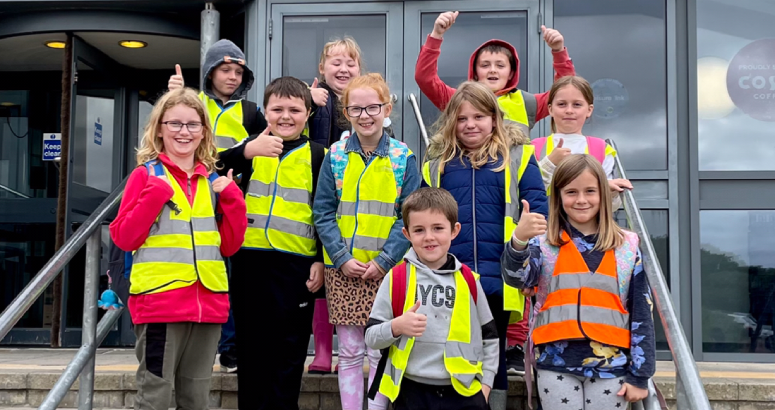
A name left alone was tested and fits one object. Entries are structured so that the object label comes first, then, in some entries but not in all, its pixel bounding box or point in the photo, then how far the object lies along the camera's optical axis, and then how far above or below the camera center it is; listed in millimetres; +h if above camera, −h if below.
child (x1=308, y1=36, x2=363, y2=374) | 3898 +610
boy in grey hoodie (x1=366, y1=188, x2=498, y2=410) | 2811 -374
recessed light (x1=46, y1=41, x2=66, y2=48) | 6803 +1607
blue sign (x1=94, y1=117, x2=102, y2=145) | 7215 +857
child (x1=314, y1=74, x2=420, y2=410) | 3307 +47
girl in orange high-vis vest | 2779 -255
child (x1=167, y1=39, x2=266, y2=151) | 3904 +659
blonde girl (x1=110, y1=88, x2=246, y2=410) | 3012 -100
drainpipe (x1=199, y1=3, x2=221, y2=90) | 5730 +1491
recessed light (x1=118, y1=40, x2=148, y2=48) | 6692 +1593
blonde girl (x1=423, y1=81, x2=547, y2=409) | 3170 +199
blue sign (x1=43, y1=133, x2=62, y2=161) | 7609 +773
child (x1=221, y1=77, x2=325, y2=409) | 3357 -131
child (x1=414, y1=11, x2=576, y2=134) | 4074 +844
